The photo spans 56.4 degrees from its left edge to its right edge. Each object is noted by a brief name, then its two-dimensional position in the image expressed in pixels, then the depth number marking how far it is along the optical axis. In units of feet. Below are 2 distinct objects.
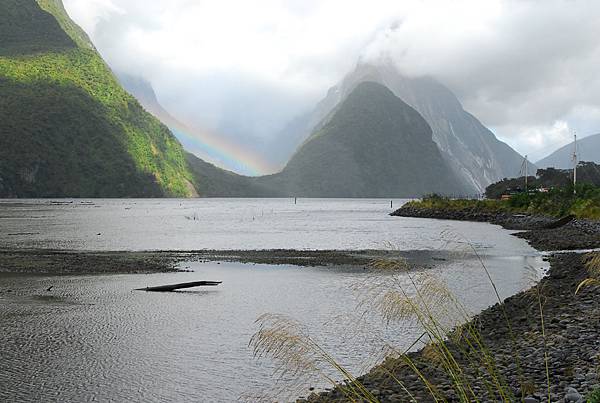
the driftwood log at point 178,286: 95.41
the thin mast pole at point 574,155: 324.43
